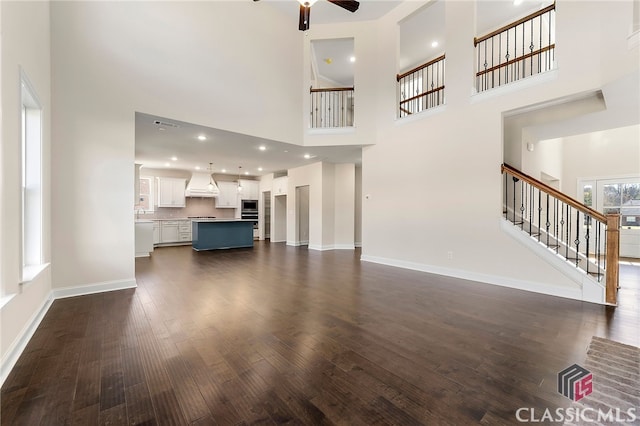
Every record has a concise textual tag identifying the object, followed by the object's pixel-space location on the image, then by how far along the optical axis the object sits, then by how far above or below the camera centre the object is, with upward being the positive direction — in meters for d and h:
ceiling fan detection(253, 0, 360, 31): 3.24 +2.57
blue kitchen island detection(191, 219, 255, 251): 7.70 -0.76
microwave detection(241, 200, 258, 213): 10.74 +0.18
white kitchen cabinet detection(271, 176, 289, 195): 9.49 +0.95
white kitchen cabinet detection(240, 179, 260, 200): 10.69 +0.87
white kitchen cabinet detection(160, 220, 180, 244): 8.81 -0.75
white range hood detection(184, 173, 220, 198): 9.55 +0.90
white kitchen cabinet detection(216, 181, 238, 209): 10.24 +0.58
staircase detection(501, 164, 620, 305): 3.05 -0.38
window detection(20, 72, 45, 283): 2.75 +0.26
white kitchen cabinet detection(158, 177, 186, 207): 9.08 +0.66
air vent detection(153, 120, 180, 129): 4.28 +1.48
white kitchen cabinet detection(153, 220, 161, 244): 8.64 -0.79
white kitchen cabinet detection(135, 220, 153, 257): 6.55 -0.73
